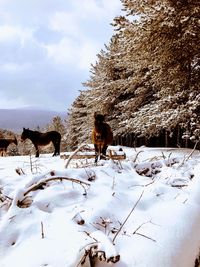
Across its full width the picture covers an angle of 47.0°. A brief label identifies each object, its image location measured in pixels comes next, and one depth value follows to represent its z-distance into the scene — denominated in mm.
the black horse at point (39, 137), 11739
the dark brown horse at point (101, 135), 7764
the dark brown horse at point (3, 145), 13516
